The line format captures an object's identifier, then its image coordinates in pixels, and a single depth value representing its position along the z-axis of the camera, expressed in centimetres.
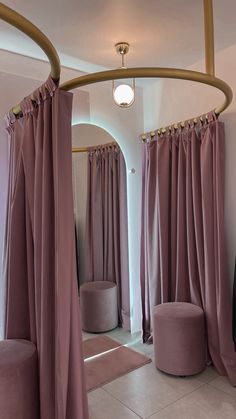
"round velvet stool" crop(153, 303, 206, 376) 239
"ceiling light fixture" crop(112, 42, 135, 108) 233
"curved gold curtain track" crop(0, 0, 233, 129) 104
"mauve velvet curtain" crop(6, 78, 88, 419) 153
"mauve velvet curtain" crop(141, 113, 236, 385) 241
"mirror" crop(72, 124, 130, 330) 292
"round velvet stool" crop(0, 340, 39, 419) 157
